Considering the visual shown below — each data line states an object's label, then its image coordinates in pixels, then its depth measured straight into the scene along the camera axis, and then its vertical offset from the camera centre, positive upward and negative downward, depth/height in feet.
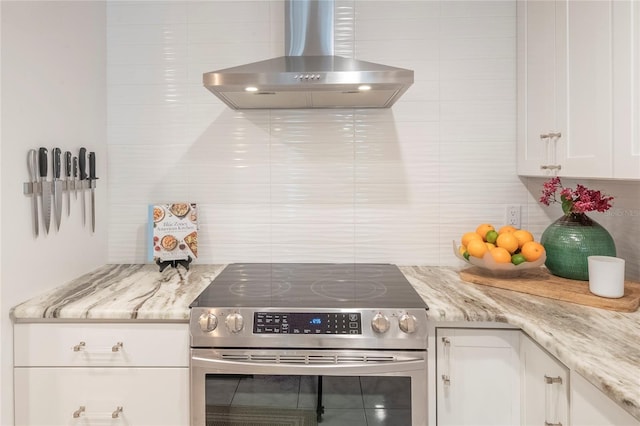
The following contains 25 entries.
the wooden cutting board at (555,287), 4.28 -0.92
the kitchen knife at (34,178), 4.66 +0.36
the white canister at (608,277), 4.34 -0.73
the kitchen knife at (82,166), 5.61 +0.60
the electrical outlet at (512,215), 6.39 -0.09
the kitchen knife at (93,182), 5.88 +0.40
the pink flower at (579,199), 4.86 +0.13
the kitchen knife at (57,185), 5.02 +0.30
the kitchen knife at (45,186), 4.75 +0.28
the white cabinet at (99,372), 4.41 -1.75
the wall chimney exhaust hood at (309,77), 4.71 +1.56
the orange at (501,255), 5.11 -0.57
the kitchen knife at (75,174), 5.50 +0.49
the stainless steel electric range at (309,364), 4.18 -1.57
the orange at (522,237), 5.22 -0.35
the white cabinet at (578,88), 3.84 +1.36
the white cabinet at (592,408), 2.80 -1.45
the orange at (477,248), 5.22 -0.49
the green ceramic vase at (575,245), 4.96 -0.43
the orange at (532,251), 5.07 -0.52
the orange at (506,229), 5.47 -0.26
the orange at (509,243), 5.17 -0.42
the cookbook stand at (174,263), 6.07 -0.79
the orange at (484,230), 5.48 -0.28
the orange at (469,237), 5.42 -0.37
